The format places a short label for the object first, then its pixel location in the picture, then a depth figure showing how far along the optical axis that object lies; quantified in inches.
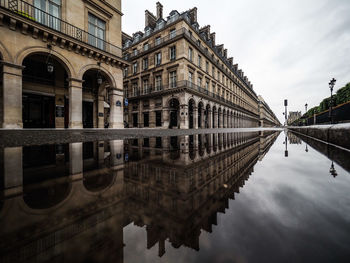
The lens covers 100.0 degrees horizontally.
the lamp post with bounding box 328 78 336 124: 801.8
